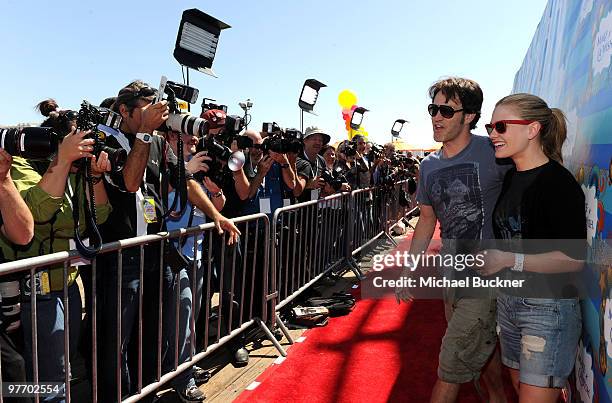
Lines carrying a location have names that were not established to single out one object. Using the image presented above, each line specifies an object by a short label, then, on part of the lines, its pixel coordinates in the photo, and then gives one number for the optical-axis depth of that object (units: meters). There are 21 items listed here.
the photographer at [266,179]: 4.28
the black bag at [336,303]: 5.11
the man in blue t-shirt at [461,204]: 2.48
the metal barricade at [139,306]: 2.33
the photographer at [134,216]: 2.58
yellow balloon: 20.03
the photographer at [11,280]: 1.98
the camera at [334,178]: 5.97
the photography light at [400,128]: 17.20
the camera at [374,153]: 8.48
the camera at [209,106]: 3.90
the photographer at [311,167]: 5.39
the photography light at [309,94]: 7.50
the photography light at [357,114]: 13.28
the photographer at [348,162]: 7.12
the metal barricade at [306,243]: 4.52
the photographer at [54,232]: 2.16
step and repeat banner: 2.07
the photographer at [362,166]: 7.65
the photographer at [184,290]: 3.12
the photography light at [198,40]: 3.46
